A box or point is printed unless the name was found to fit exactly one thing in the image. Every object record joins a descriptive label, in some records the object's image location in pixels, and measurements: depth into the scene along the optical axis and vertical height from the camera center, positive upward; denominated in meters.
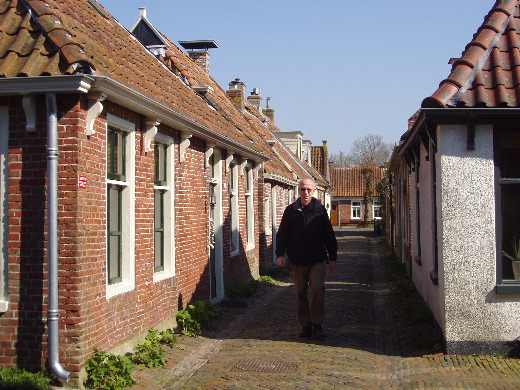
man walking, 9.07 -0.45
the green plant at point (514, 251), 7.96 -0.46
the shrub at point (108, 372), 6.54 -1.54
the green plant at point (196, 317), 9.67 -1.53
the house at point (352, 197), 64.69 +1.74
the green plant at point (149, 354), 7.64 -1.60
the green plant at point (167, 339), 8.70 -1.60
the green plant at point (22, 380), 6.03 -1.51
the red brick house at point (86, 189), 6.49 +0.32
